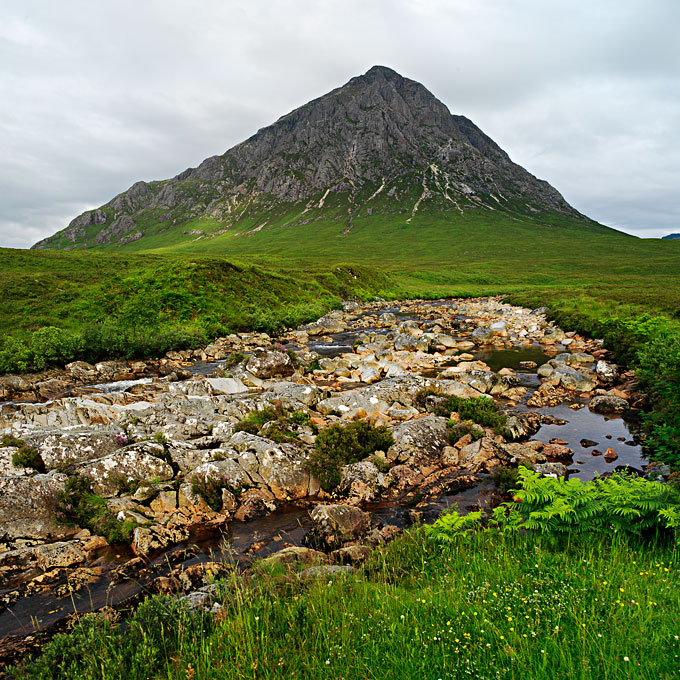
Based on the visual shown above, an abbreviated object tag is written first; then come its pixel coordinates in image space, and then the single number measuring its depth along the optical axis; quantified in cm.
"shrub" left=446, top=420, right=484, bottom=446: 1603
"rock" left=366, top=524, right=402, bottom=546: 974
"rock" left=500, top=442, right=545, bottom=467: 1431
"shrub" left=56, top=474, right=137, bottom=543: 1071
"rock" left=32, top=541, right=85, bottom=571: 966
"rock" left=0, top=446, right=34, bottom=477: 1202
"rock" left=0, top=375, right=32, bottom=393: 2490
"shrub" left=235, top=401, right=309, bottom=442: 1585
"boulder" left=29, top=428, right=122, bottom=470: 1301
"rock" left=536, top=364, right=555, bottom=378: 2609
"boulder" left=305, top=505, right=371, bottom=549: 1024
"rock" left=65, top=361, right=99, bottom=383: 2778
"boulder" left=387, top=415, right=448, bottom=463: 1483
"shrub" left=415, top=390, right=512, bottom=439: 1729
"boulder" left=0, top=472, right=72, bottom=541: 1063
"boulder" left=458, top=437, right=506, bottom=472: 1436
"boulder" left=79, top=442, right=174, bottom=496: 1217
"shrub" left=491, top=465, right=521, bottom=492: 1255
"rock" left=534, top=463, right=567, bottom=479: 1305
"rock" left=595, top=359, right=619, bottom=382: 2391
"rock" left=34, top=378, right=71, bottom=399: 2483
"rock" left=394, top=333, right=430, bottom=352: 3562
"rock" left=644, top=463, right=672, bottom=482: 1127
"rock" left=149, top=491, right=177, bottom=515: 1180
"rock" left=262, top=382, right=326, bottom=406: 2055
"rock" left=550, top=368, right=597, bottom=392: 2312
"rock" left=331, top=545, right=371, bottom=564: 855
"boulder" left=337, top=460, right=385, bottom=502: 1290
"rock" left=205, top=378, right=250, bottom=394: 2392
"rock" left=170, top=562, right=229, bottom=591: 847
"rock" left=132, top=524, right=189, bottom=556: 1029
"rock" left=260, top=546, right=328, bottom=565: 845
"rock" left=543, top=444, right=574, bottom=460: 1497
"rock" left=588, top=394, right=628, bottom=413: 1950
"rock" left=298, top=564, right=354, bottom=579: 687
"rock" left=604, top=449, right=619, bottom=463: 1454
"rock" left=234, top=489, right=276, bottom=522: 1204
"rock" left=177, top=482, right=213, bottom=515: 1191
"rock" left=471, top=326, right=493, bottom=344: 3984
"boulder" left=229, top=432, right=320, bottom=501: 1322
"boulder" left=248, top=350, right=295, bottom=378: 2769
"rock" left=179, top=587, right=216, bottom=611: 647
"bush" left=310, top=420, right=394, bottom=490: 1380
